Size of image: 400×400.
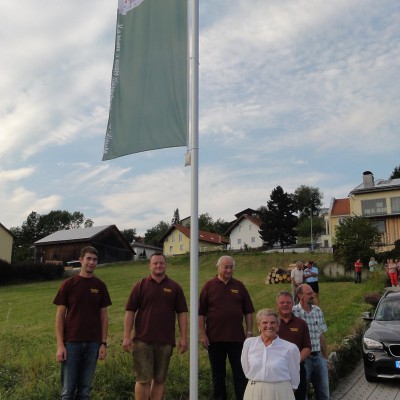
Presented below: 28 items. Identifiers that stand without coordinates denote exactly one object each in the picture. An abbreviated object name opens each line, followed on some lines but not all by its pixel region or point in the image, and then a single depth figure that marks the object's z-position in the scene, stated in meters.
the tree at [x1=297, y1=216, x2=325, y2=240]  94.19
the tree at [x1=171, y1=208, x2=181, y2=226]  134.88
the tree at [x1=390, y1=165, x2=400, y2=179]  84.93
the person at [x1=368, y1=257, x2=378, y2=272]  28.01
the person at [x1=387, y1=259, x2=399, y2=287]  22.40
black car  8.01
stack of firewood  27.77
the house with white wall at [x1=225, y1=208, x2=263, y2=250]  78.94
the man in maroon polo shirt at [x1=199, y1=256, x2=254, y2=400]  5.84
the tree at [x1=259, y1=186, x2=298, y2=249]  73.00
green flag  5.80
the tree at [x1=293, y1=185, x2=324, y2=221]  120.29
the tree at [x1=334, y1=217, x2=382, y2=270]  31.97
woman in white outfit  4.14
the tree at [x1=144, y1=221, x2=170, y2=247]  122.39
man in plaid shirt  6.01
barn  64.69
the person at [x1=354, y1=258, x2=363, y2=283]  26.84
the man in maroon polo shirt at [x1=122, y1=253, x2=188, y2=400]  5.38
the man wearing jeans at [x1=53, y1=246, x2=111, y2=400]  5.20
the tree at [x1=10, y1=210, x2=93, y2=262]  116.38
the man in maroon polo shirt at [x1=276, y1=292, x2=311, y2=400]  5.41
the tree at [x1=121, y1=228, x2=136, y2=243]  117.70
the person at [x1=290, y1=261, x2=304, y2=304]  13.91
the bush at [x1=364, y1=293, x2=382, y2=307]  16.64
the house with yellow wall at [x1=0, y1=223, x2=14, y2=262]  55.16
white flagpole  5.15
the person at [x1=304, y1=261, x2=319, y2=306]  15.39
